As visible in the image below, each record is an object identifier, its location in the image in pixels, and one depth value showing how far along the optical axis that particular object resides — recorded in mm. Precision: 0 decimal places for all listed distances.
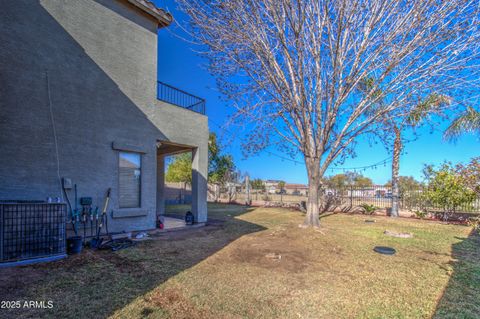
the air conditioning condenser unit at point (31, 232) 4168
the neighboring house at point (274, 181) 52794
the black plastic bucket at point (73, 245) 4939
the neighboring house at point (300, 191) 23694
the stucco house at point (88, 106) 5012
